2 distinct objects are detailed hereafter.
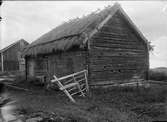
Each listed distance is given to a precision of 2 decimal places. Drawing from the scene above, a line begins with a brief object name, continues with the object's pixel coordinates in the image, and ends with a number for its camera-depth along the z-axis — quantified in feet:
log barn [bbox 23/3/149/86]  39.42
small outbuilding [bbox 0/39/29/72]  102.06
